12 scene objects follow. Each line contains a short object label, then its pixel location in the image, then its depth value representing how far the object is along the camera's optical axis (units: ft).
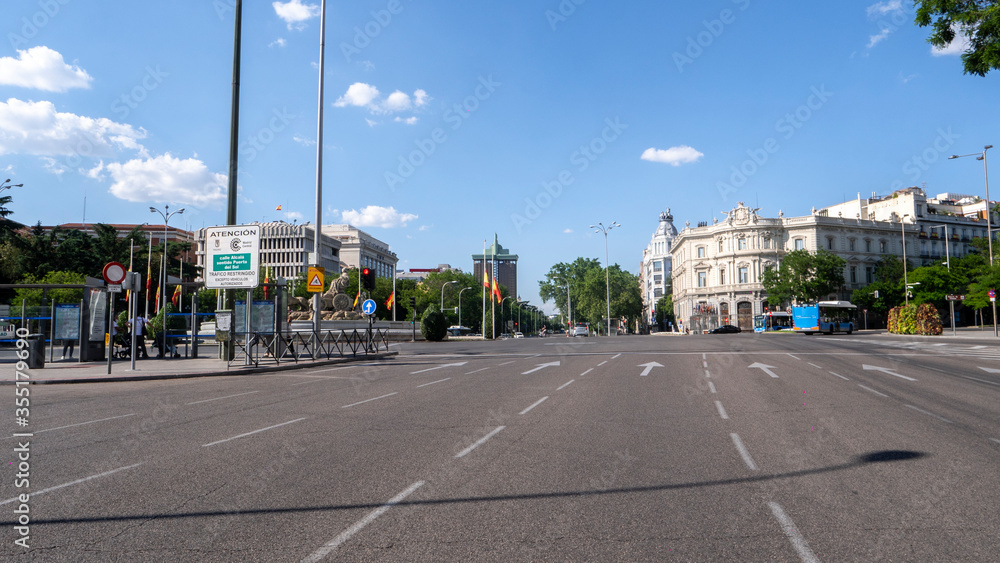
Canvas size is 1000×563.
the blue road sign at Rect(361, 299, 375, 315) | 86.94
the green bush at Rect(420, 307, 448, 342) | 157.07
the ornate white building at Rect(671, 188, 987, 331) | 306.14
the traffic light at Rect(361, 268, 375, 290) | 78.89
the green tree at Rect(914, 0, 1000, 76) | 42.78
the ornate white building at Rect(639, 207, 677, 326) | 523.70
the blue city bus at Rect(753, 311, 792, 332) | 224.74
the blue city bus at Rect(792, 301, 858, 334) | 194.59
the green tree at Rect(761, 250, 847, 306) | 269.23
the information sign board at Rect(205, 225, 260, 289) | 62.28
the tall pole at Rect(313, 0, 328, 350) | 78.89
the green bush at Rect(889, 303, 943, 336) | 147.13
